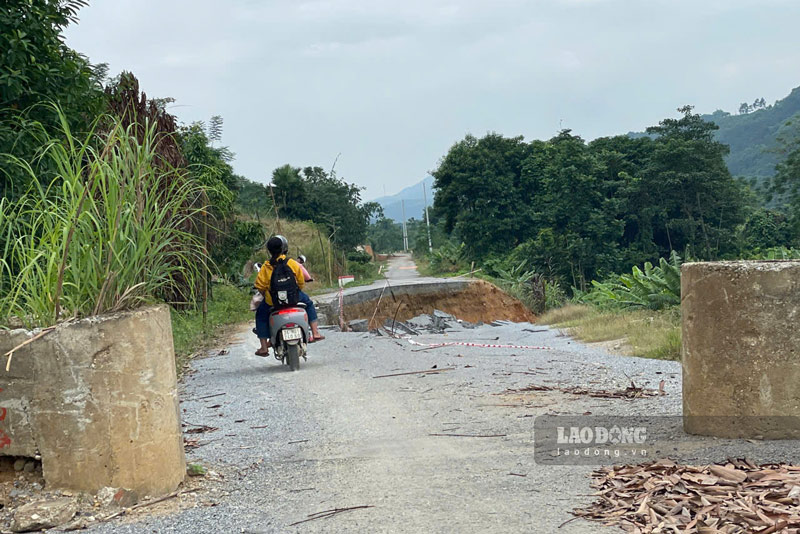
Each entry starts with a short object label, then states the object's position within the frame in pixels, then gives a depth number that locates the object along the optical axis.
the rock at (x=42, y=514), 3.92
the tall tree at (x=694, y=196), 42.78
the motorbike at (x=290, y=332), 9.56
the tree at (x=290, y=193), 47.47
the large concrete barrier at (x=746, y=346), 4.75
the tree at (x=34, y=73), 7.66
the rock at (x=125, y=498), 4.17
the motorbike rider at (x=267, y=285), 9.76
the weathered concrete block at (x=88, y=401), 4.08
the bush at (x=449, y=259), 52.56
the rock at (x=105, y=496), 4.14
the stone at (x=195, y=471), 4.87
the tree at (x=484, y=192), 47.97
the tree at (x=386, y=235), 100.06
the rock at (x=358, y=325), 18.92
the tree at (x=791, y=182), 46.00
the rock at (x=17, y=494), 4.16
